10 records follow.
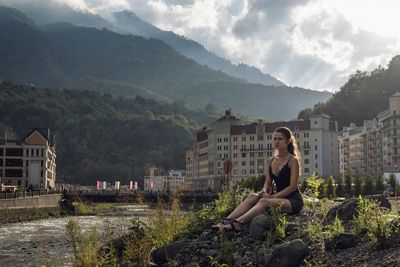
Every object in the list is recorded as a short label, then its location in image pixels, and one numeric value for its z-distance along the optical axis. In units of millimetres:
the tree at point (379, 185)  68625
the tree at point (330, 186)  65644
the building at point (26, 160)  138500
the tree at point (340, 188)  67269
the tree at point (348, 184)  69075
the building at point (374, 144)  126250
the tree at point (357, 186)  69375
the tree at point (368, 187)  69688
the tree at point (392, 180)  71812
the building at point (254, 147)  133000
